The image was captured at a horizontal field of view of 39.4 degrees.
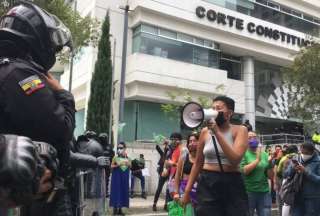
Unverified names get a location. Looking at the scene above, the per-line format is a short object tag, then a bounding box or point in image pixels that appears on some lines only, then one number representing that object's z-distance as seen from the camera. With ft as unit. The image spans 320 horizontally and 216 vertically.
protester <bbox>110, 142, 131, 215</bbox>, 35.29
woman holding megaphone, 14.34
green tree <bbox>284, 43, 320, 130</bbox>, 65.46
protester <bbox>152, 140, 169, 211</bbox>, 36.63
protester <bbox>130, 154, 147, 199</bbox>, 49.88
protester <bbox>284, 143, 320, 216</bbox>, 23.57
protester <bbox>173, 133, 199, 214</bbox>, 20.95
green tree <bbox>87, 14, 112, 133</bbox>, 69.00
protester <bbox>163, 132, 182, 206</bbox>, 28.12
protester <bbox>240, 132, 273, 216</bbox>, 23.48
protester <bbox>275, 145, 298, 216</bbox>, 26.99
